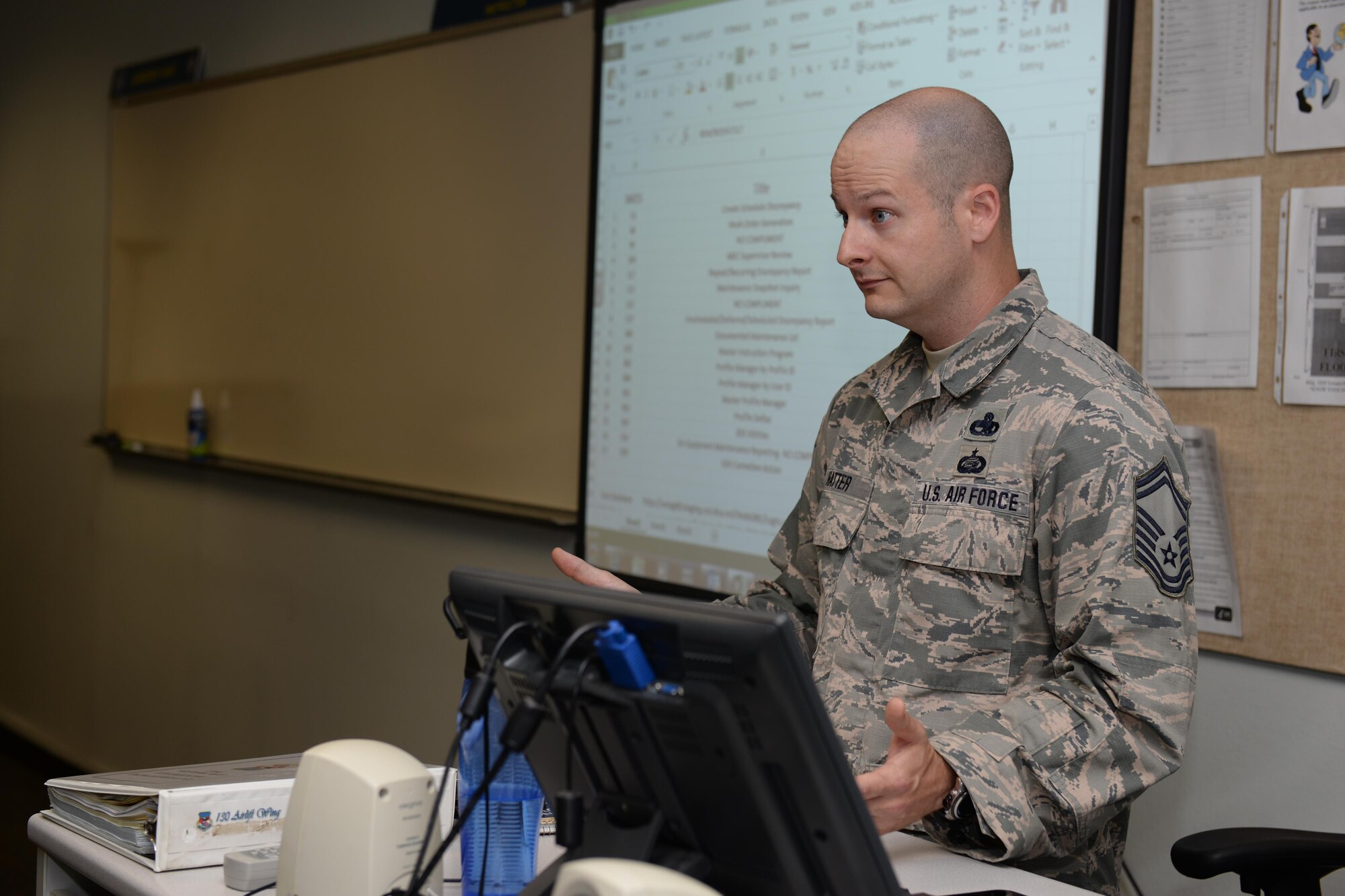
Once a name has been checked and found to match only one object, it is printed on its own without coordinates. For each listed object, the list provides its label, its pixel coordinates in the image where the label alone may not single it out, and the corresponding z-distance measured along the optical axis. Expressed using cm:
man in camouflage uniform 364
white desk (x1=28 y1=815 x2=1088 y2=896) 361
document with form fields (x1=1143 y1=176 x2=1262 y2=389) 412
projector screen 428
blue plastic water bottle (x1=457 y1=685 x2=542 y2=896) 356
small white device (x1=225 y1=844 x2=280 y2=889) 361
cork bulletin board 406
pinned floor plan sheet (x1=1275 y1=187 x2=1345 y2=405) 404
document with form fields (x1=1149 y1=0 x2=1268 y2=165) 411
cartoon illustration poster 404
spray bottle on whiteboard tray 673
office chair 375
